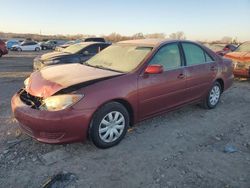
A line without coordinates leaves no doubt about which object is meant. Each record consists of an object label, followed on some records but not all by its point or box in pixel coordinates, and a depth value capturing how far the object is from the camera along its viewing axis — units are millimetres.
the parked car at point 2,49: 13279
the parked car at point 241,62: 6804
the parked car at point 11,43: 23297
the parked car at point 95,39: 17405
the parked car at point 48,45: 26461
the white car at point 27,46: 22626
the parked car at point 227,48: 10915
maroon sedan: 2628
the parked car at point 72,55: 7113
